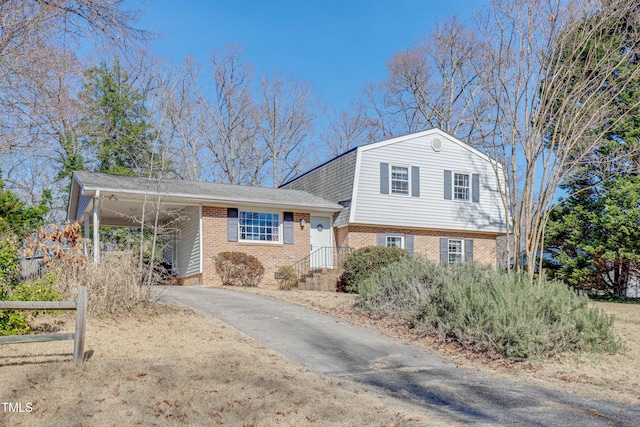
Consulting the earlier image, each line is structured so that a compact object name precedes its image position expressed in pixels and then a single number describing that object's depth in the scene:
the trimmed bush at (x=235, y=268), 16.89
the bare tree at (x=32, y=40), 10.43
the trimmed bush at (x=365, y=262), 16.39
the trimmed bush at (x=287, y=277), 17.44
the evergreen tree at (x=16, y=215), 12.49
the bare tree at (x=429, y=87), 30.42
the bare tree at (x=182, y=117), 27.25
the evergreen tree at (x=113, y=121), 24.55
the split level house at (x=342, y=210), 17.30
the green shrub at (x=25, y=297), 7.50
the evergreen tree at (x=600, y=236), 17.12
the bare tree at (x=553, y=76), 13.94
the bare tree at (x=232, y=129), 31.42
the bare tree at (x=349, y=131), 35.34
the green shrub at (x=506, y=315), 8.59
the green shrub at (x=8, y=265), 7.68
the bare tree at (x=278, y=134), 32.72
